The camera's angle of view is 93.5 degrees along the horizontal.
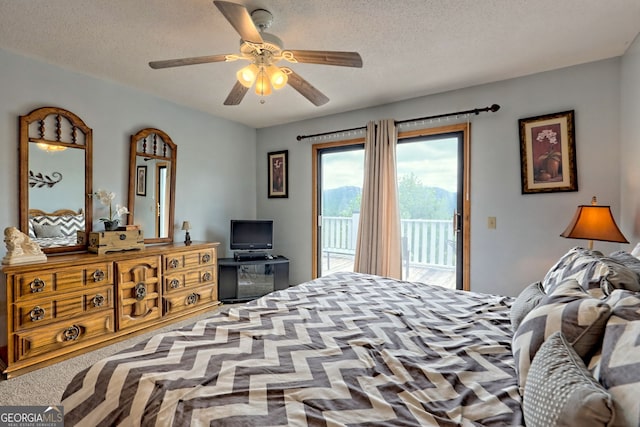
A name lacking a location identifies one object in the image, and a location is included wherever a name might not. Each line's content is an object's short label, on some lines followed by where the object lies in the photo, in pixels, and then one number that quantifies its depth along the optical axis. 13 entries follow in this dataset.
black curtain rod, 2.88
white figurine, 2.18
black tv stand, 3.85
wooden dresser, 2.15
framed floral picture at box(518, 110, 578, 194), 2.60
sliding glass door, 3.29
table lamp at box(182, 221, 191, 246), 3.56
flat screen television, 4.10
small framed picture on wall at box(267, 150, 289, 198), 4.42
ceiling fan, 1.71
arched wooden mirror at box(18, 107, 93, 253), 2.53
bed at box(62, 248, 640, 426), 0.79
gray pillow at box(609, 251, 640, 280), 1.31
